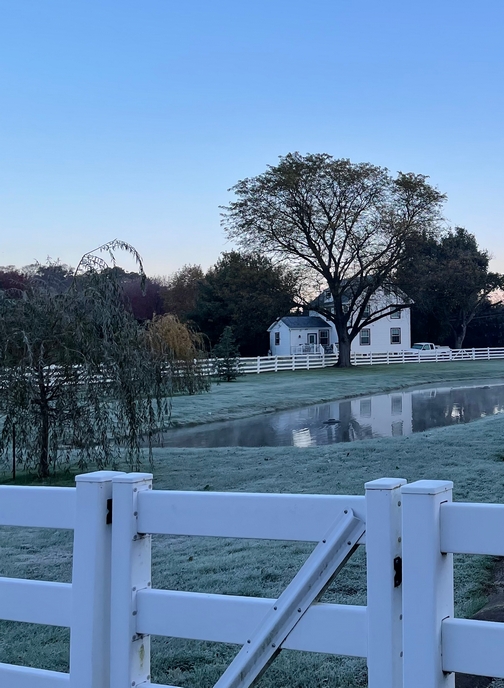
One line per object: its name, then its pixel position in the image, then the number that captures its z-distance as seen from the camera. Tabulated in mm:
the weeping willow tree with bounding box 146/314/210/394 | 29116
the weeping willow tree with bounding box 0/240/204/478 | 11180
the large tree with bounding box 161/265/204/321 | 72625
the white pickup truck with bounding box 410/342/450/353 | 60912
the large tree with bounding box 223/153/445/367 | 45781
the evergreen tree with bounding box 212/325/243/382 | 38281
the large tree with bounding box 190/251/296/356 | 46812
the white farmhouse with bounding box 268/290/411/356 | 57094
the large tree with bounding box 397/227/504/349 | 46859
